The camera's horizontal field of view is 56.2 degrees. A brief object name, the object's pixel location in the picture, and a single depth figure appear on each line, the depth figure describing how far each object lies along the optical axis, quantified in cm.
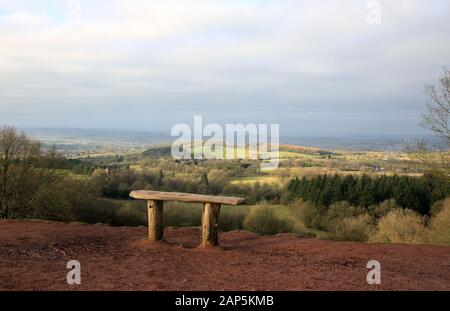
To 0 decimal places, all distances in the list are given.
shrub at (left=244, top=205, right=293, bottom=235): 2742
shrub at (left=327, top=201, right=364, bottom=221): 3629
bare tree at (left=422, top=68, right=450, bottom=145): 1752
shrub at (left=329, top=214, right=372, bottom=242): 2807
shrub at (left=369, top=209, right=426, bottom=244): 2356
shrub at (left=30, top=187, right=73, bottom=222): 1894
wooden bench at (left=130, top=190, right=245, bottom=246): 917
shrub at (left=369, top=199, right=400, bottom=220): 3727
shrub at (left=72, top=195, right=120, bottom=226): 2530
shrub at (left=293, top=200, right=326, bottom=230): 3566
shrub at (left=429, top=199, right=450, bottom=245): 2142
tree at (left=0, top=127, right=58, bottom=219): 1836
